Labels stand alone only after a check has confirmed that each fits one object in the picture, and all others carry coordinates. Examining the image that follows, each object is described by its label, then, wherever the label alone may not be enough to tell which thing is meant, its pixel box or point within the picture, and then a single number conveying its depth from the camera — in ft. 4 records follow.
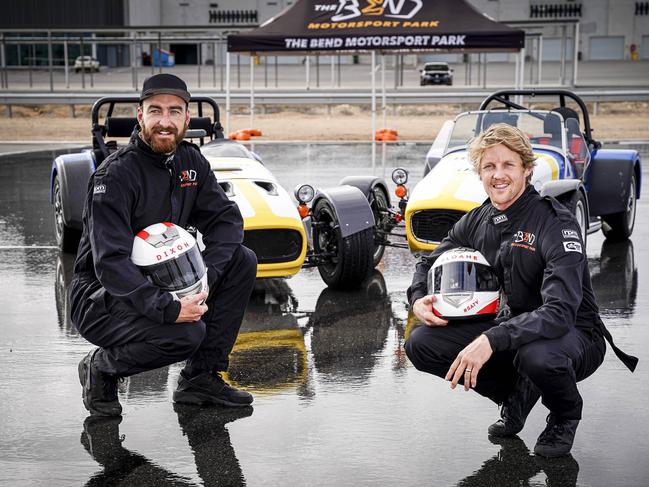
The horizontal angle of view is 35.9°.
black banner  51.08
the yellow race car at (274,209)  24.57
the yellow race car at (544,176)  26.78
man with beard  15.03
